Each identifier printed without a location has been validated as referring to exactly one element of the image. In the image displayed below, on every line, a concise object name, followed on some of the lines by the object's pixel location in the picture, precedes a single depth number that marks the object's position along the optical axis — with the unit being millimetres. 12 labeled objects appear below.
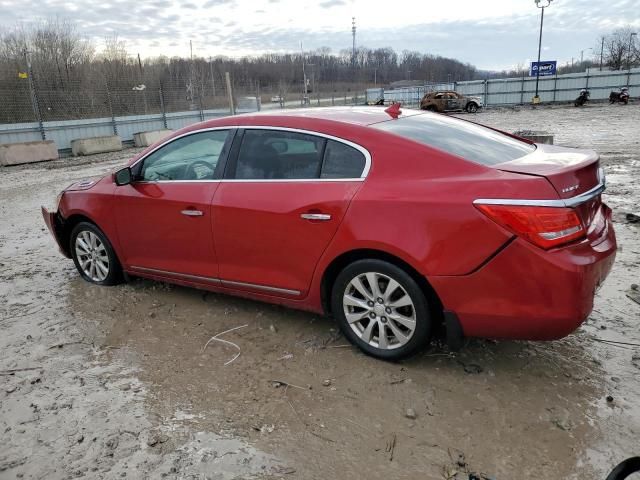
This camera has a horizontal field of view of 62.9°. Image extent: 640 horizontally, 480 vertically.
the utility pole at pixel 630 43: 61797
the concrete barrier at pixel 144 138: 21922
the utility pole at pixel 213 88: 27950
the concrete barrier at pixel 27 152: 16562
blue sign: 39816
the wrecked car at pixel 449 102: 37156
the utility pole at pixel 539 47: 34906
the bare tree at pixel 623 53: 62806
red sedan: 2797
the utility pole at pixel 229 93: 26734
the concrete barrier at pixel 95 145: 19281
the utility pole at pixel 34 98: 18562
